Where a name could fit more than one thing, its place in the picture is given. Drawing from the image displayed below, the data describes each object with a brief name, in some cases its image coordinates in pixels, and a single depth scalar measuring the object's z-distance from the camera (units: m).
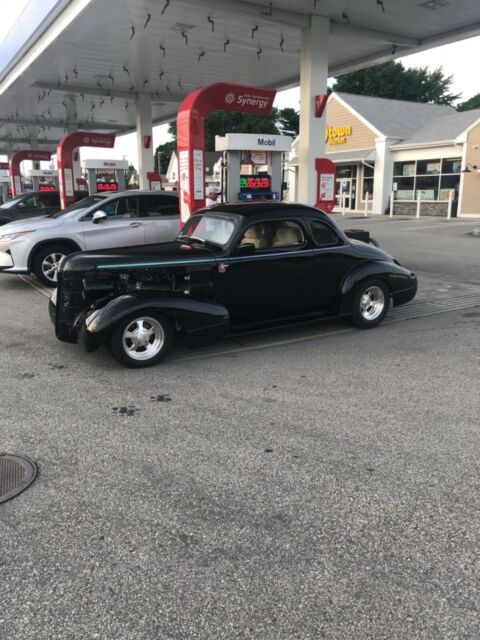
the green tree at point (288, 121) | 58.19
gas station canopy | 10.94
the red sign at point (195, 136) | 9.93
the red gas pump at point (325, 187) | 11.63
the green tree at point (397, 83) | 52.34
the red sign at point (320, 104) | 11.71
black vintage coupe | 5.52
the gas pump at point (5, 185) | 34.31
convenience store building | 26.50
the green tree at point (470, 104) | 55.72
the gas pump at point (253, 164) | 11.07
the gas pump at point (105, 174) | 18.48
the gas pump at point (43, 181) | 27.04
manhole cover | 3.31
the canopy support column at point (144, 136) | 20.31
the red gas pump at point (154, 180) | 20.39
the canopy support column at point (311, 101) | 11.63
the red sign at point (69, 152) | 17.77
